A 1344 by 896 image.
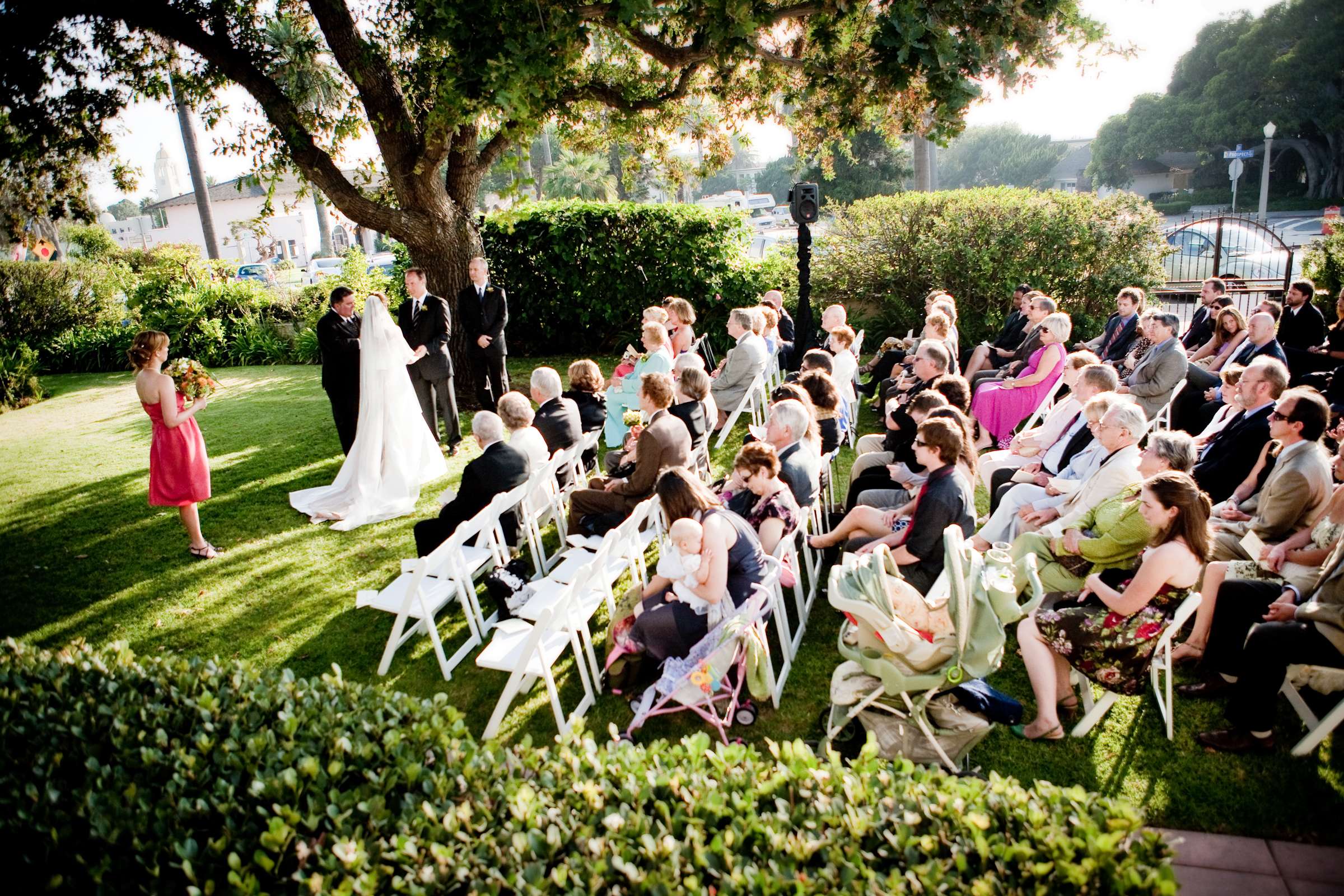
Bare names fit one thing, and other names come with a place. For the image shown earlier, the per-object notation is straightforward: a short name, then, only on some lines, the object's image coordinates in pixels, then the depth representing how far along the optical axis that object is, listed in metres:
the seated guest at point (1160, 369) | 6.96
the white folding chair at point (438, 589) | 4.54
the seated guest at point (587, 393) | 7.10
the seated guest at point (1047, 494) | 4.99
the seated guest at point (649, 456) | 5.63
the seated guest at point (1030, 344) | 8.27
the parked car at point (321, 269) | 27.02
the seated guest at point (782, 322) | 10.48
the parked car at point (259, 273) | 24.44
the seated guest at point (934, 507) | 4.34
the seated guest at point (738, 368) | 8.13
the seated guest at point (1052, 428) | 5.70
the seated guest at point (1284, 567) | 4.07
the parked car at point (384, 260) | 21.15
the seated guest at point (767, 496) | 4.64
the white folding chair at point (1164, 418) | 6.79
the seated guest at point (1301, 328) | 8.01
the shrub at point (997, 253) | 11.34
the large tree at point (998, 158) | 71.19
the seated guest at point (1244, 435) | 5.09
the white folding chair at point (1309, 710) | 3.59
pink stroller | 3.91
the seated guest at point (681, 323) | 8.95
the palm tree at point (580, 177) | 49.22
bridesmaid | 6.41
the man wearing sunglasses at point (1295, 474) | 4.31
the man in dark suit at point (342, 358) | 7.91
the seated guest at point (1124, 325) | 8.65
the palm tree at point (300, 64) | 8.97
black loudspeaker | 10.30
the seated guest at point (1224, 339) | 7.78
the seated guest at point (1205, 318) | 8.45
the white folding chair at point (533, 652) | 3.85
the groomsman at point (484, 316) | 9.70
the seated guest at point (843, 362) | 7.96
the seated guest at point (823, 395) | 6.11
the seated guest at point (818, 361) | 7.21
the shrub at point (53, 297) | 17.02
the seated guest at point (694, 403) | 6.61
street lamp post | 24.69
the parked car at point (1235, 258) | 17.28
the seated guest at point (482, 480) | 5.41
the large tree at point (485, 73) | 6.42
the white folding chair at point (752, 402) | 7.12
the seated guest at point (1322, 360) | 7.53
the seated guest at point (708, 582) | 4.05
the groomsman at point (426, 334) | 8.70
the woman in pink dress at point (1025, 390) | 7.43
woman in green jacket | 3.99
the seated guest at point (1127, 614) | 3.55
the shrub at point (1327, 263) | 10.61
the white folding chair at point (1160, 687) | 3.60
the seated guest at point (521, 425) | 5.81
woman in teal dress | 8.63
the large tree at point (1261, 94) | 36.12
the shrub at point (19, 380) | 13.77
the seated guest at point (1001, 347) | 9.32
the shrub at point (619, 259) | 13.41
